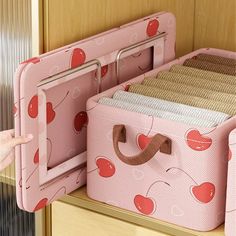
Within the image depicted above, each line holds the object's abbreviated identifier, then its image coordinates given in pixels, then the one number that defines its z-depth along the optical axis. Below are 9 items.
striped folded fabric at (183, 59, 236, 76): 2.37
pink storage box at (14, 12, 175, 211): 1.92
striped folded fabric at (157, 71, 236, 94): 2.20
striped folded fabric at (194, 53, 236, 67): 2.42
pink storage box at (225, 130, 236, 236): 1.87
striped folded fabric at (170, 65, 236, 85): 2.26
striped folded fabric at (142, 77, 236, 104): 2.13
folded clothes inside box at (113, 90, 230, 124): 1.98
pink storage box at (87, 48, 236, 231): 1.91
